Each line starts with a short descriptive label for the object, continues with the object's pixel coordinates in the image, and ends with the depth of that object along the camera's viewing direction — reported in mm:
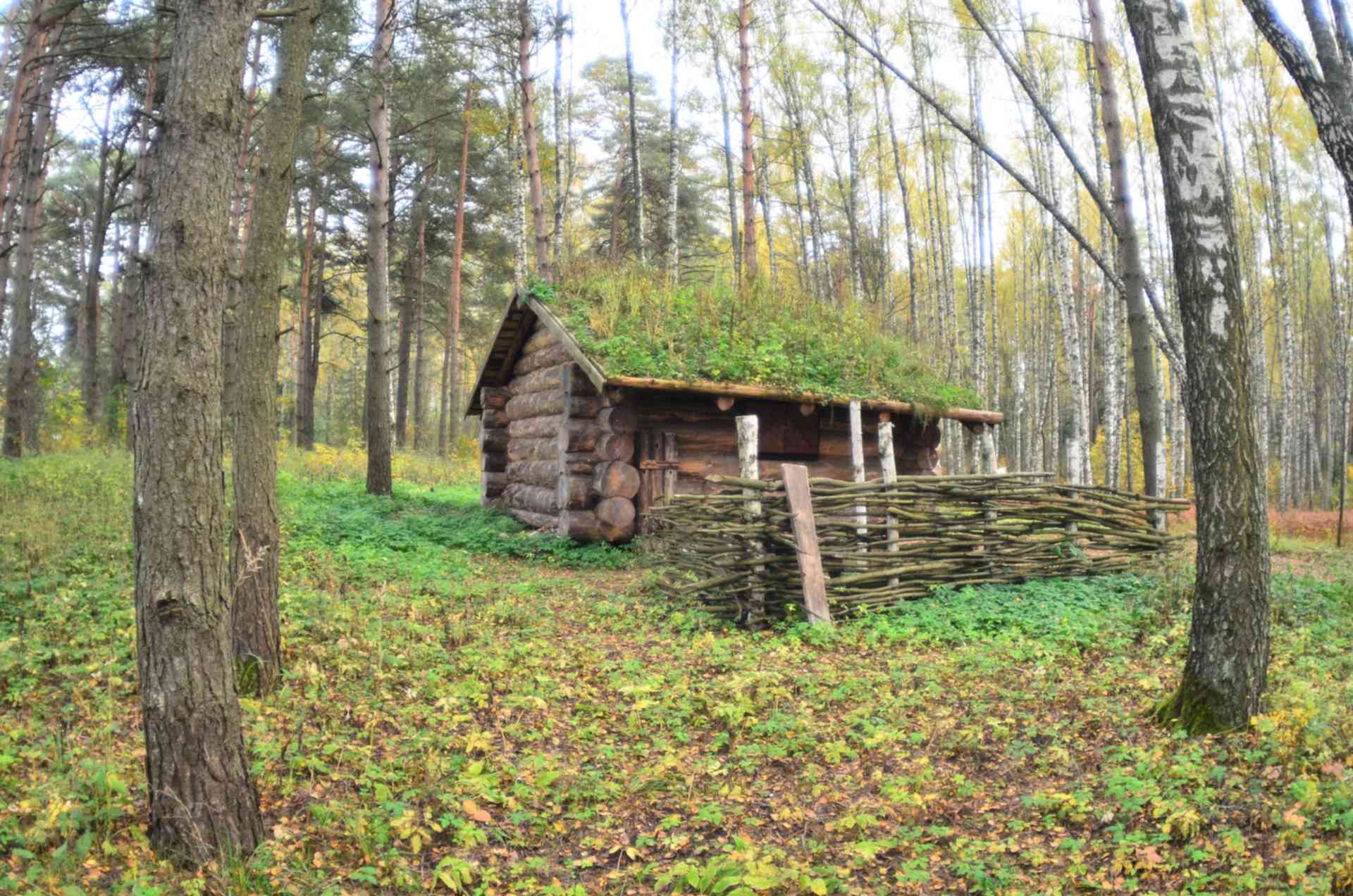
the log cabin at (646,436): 11344
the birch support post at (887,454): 8773
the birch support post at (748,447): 8352
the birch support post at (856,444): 9656
